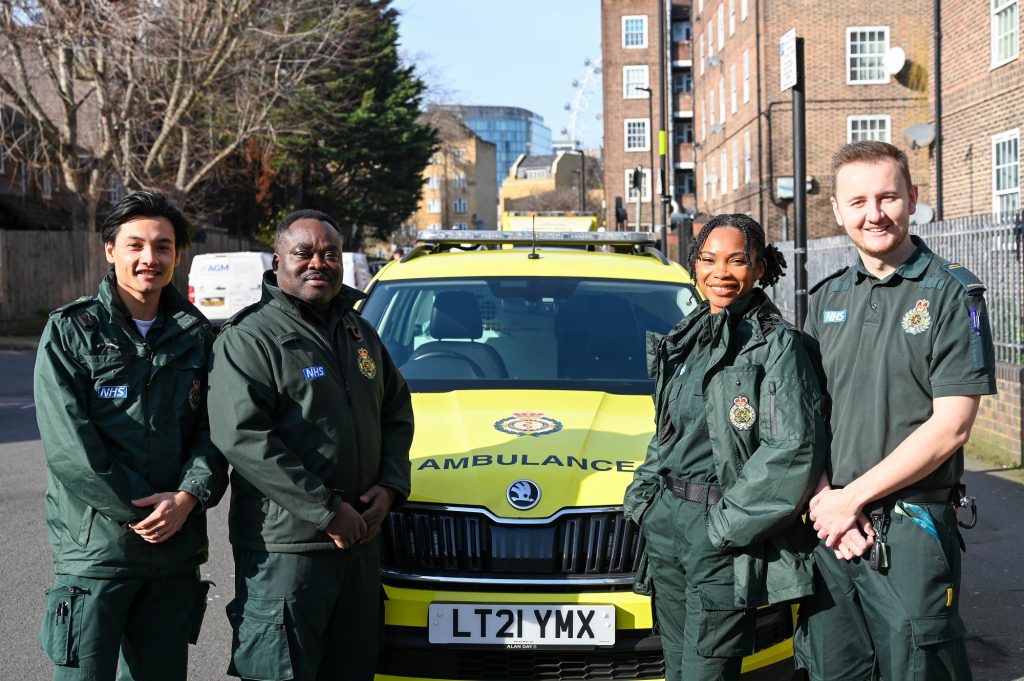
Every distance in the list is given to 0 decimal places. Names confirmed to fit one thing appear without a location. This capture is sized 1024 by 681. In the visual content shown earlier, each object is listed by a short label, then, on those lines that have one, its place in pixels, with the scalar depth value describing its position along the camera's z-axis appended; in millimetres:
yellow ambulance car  3668
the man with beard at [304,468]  3184
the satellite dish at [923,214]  15523
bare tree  22344
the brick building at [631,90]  63375
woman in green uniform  2949
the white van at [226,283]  24359
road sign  9117
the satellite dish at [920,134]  24828
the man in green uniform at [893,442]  2826
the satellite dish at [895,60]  31953
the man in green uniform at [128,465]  3113
